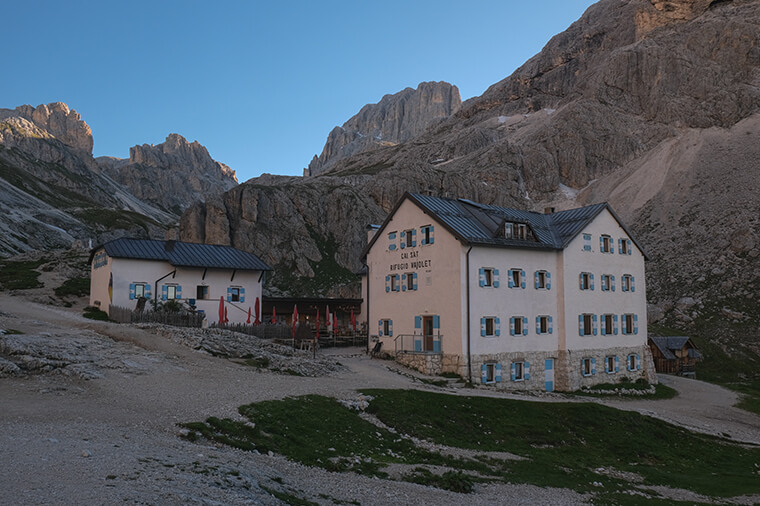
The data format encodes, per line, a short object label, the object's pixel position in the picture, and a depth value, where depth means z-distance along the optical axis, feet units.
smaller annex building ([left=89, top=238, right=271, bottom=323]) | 139.85
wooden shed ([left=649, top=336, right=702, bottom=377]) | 192.95
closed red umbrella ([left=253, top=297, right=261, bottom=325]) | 157.33
